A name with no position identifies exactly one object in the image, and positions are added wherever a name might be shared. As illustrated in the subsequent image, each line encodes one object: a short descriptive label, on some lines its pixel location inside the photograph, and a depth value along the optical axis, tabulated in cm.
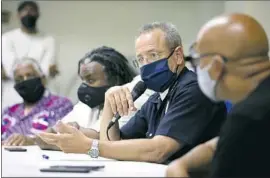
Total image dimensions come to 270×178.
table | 308
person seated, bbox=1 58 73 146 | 700
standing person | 954
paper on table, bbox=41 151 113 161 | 392
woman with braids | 603
